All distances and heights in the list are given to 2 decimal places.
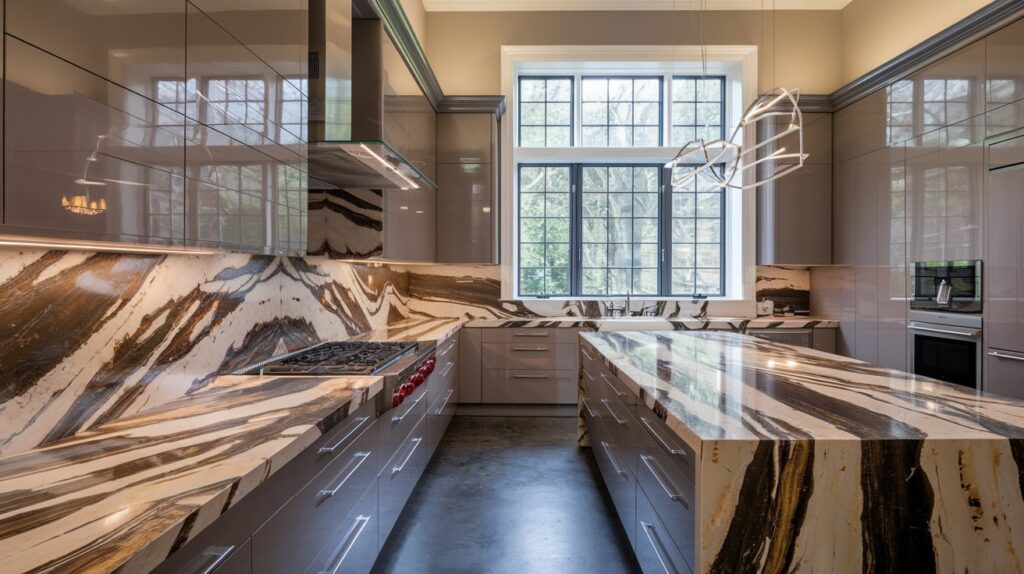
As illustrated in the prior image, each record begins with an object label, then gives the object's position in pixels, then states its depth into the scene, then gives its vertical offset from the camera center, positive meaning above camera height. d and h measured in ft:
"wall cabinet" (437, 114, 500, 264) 15.03 +2.73
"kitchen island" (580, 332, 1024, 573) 3.82 -1.57
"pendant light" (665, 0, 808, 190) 7.62 +2.85
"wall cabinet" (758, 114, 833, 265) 14.89 +2.27
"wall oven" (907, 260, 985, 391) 10.13 -0.82
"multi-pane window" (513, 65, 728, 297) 16.81 +2.75
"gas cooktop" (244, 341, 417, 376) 6.53 -1.12
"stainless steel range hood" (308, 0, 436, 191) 6.98 +2.92
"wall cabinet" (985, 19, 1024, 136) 9.27 +3.81
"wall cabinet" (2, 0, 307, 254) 2.71 +1.10
